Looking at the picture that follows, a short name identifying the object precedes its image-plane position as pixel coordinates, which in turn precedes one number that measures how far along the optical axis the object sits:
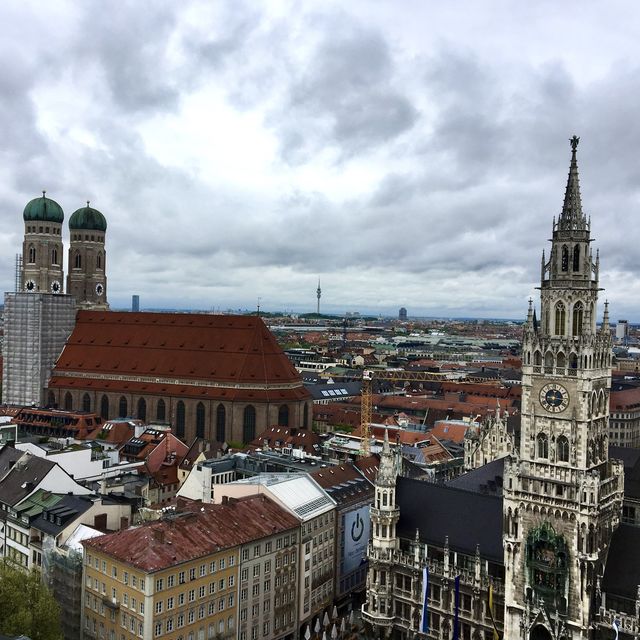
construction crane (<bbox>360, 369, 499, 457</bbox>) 131.04
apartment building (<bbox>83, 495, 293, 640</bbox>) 67.81
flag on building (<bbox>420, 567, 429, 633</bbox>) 71.69
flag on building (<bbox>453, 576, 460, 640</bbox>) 69.38
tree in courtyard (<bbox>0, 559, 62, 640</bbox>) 62.53
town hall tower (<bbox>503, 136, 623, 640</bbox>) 63.28
